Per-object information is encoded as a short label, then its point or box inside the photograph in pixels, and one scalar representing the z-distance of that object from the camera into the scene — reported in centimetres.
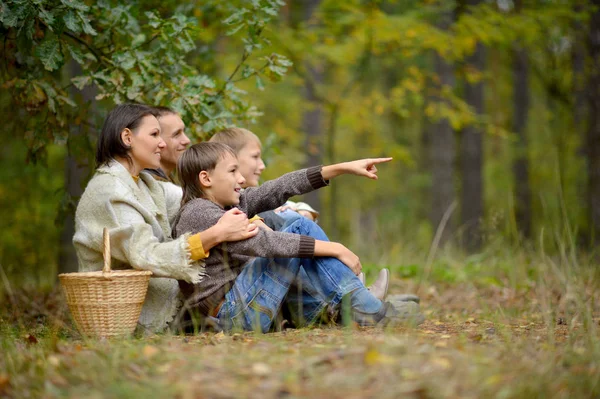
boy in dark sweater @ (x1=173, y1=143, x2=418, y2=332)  337
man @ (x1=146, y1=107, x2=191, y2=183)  397
